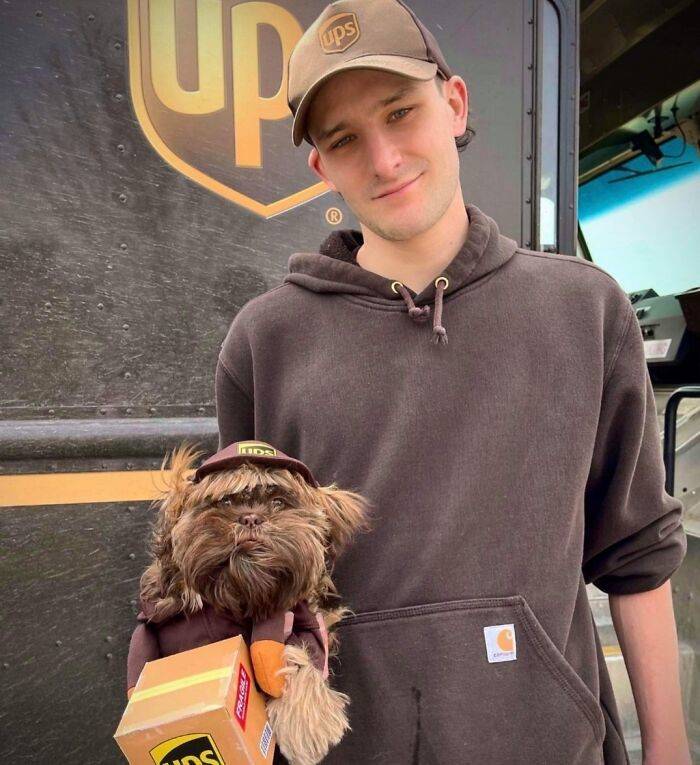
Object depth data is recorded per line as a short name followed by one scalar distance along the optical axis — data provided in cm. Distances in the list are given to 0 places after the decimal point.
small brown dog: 92
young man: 107
